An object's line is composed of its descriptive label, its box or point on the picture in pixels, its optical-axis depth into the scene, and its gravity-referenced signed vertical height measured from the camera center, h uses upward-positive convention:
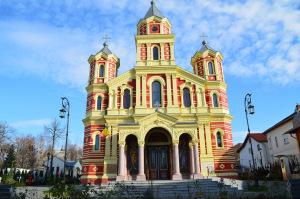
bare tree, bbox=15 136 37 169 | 63.92 +6.19
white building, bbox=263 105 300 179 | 21.94 +3.60
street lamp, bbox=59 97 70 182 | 24.68 +6.03
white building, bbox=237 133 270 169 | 41.75 +4.00
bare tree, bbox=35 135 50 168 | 65.11 +6.48
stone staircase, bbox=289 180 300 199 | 13.37 -0.66
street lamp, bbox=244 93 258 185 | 24.15 +5.81
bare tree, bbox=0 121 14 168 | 53.81 +7.21
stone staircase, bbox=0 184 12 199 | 15.08 -0.65
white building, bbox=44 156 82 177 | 59.75 +2.91
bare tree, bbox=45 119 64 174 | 52.16 +8.38
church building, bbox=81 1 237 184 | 27.42 +6.08
